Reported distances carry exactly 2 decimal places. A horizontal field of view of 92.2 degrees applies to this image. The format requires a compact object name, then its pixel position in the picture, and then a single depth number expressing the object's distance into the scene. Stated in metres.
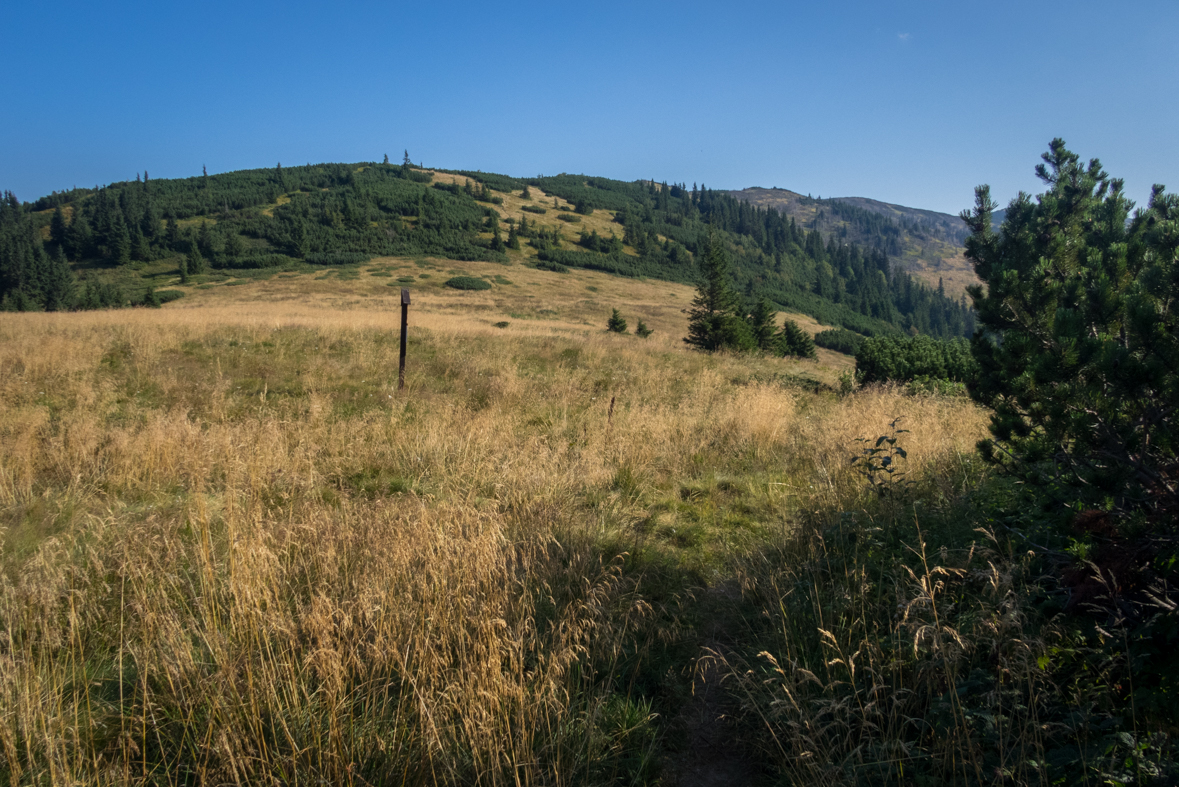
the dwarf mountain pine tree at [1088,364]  2.39
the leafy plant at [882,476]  4.54
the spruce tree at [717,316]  26.67
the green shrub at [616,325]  31.59
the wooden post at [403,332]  9.91
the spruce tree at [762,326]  30.66
